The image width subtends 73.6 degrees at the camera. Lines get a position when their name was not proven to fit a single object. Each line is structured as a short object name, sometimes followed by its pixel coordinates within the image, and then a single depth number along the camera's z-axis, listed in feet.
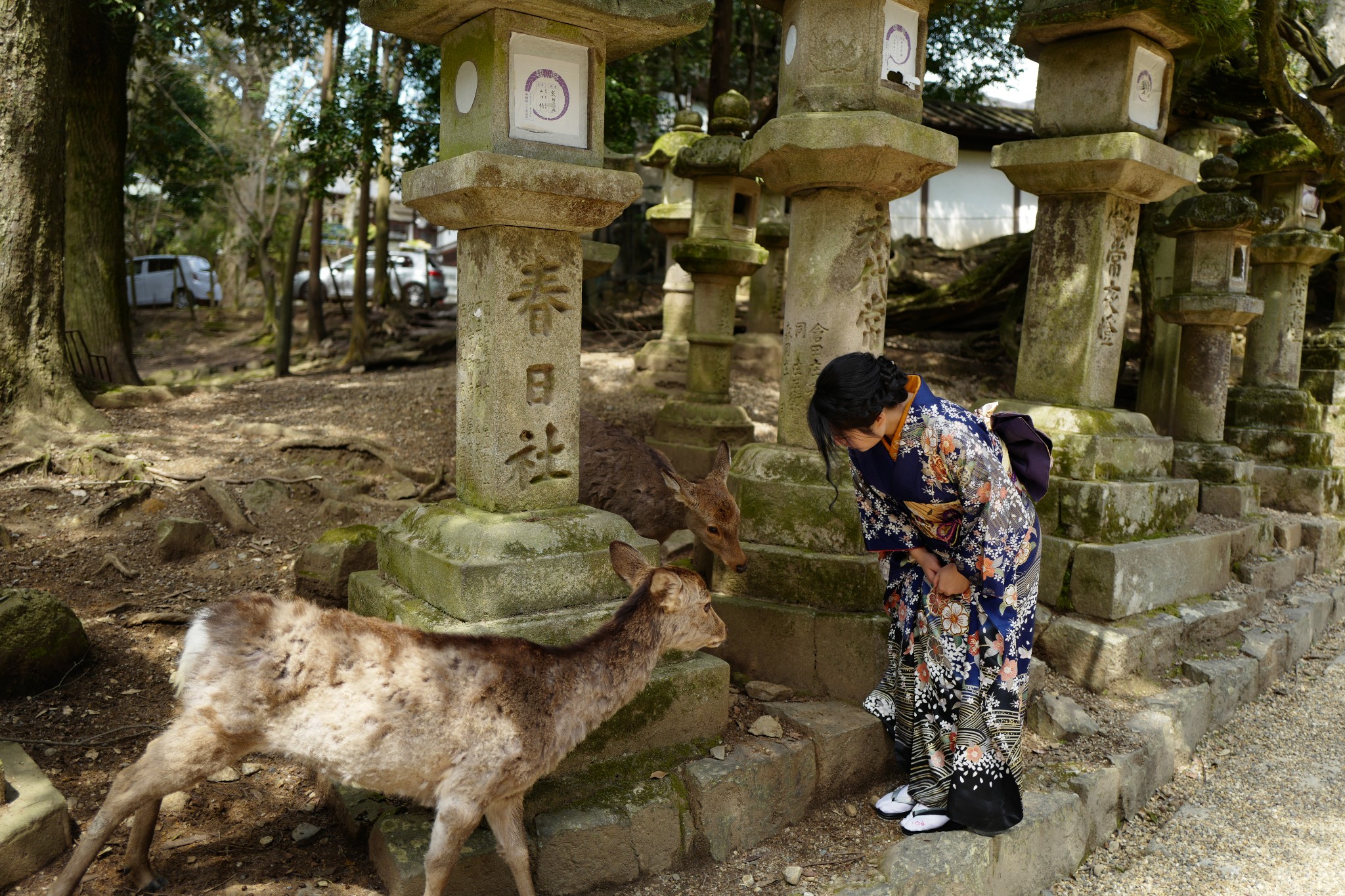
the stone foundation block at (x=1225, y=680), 15.67
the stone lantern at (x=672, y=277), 31.63
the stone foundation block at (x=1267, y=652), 17.20
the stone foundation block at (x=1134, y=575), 15.37
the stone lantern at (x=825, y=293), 12.90
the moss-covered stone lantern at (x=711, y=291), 25.43
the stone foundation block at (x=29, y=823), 8.45
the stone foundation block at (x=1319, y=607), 20.31
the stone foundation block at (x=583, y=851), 9.52
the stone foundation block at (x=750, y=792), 10.57
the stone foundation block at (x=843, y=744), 11.69
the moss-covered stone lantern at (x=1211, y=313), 20.57
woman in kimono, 9.83
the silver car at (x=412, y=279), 69.87
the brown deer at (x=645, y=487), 14.43
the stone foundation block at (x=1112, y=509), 15.71
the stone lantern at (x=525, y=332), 10.27
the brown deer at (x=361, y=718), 8.02
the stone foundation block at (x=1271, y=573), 19.85
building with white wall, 65.26
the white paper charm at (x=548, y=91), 10.43
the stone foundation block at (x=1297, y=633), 18.70
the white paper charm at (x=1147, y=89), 16.46
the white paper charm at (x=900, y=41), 13.39
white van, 77.20
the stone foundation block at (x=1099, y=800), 11.76
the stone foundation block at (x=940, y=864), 9.82
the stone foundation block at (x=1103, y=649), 14.88
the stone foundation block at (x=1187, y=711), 14.28
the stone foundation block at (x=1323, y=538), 23.24
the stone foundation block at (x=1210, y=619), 16.69
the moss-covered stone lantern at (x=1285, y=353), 24.64
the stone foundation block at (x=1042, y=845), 10.51
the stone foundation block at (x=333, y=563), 14.33
